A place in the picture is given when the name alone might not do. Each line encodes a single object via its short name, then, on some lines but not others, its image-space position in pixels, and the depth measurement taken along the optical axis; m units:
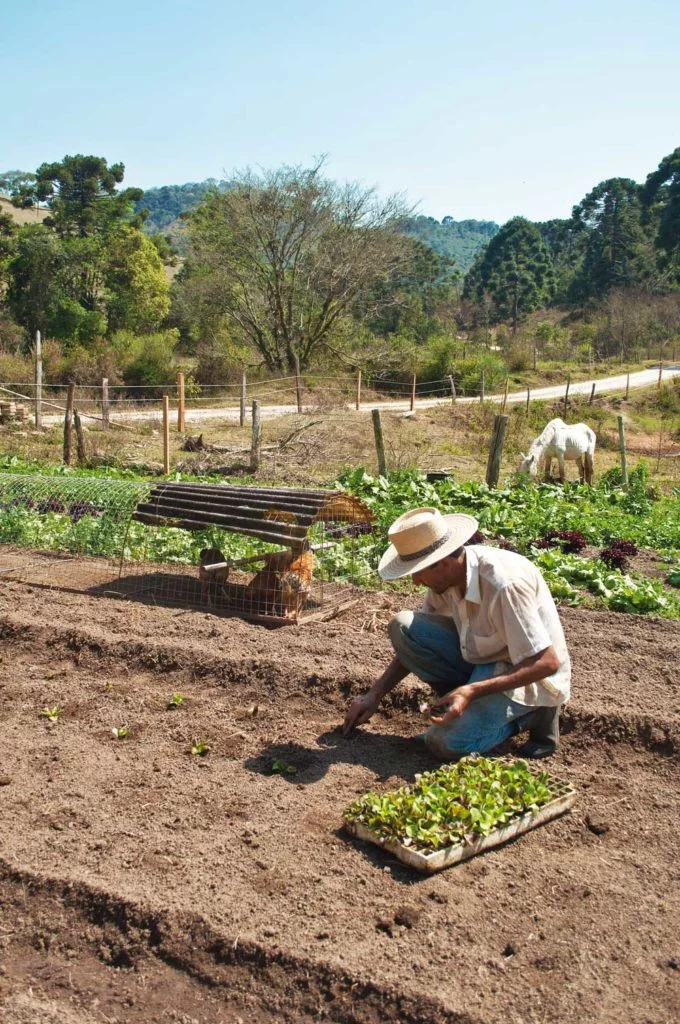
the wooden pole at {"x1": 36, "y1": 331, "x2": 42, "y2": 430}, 18.55
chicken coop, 7.18
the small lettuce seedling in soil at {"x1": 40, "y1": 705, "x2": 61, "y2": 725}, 5.20
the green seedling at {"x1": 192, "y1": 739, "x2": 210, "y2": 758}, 4.72
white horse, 15.01
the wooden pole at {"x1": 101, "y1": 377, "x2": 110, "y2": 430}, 19.12
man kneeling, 4.16
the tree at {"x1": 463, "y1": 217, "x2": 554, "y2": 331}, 68.31
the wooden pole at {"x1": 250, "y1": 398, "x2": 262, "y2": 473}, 15.39
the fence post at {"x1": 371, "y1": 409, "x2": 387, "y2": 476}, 13.41
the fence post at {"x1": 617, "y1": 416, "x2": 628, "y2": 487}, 14.19
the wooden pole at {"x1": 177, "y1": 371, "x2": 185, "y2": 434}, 17.37
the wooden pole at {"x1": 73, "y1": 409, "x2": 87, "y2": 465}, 15.81
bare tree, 32.38
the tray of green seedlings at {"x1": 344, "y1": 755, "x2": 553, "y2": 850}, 3.71
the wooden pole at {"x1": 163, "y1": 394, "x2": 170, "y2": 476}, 15.20
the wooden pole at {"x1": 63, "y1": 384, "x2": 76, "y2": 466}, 15.75
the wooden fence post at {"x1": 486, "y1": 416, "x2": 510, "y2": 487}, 13.04
